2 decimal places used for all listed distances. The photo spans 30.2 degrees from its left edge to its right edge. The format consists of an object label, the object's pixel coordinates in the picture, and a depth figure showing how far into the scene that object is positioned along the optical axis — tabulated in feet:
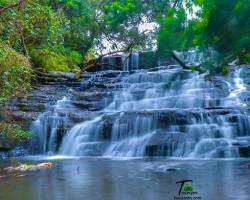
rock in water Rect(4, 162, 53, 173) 35.60
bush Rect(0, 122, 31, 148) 42.39
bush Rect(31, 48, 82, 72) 74.08
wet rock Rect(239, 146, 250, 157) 42.87
